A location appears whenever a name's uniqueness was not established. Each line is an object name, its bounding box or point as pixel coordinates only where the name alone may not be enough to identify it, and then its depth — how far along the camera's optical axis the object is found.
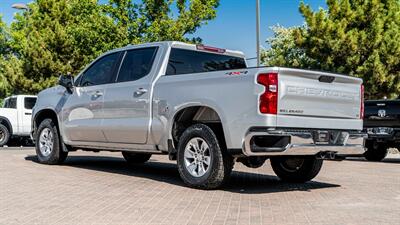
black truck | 12.93
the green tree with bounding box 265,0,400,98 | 22.09
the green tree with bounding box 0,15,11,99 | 41.53
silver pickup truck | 6.59
